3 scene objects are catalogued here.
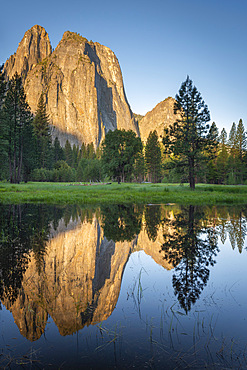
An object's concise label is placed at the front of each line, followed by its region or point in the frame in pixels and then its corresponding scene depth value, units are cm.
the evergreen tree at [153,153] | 9006
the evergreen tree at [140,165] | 8338
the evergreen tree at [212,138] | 3625
